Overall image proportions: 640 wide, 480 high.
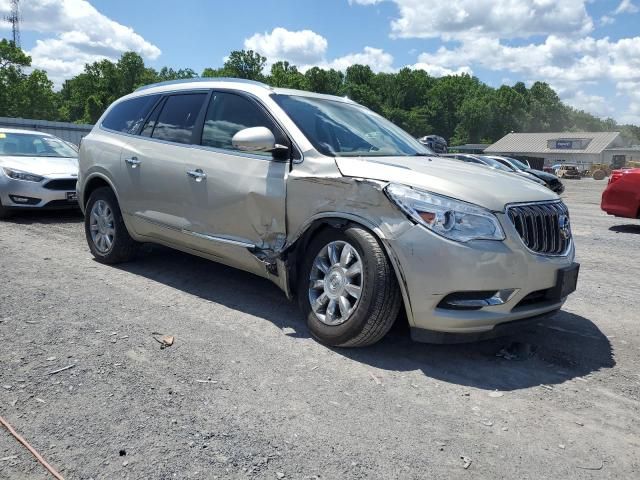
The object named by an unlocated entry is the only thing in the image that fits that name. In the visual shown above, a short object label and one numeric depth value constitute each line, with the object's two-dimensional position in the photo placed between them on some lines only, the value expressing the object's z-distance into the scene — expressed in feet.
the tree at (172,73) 375.04
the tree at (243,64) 305.94
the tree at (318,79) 286.87
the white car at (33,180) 28.12
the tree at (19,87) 212.43
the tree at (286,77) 281.74
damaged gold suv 11.24
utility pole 286.87
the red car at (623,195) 33.65
